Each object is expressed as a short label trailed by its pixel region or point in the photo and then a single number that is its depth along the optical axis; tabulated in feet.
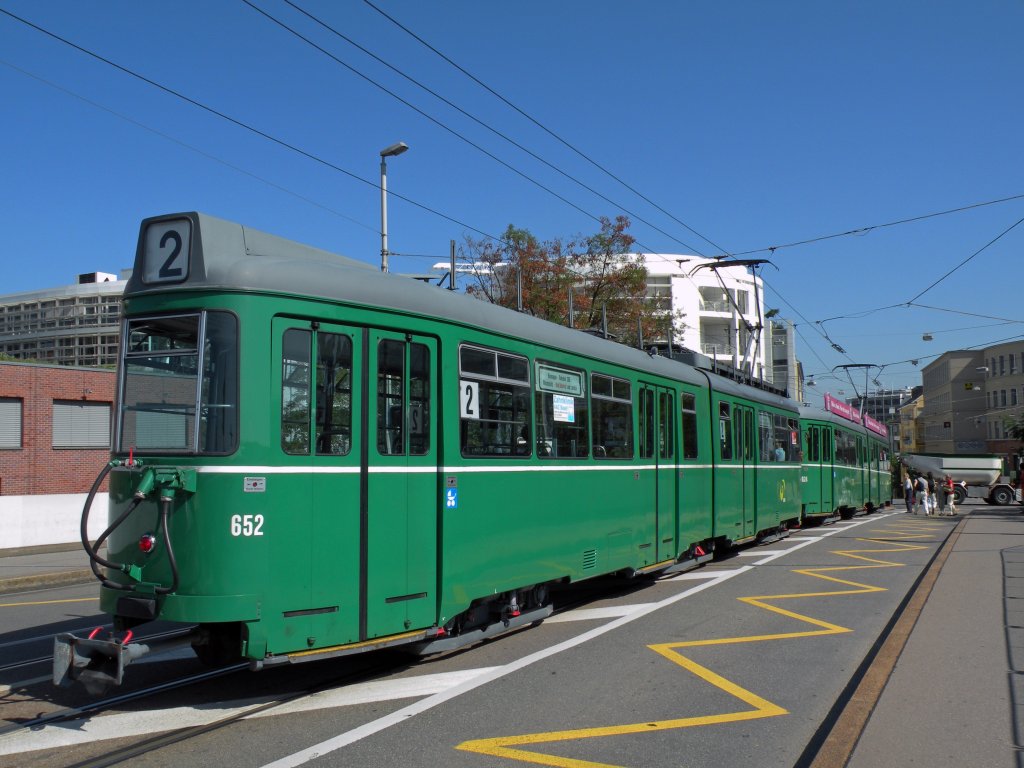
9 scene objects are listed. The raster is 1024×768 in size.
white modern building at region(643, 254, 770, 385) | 210.38
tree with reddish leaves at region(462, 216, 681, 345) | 122.31
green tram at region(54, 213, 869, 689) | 20.68
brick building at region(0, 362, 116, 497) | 82.89
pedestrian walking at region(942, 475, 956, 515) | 123.85
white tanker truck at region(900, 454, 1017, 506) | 179.52
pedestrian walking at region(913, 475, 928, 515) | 120.55
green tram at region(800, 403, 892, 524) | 75.61
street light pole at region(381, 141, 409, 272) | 69.97
